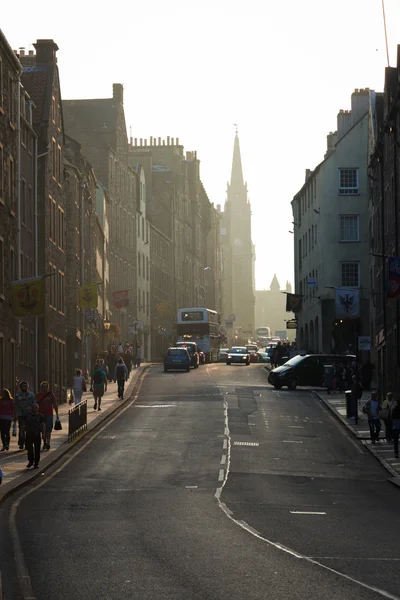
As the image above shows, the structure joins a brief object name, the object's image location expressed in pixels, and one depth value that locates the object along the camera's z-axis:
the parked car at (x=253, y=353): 114.81
